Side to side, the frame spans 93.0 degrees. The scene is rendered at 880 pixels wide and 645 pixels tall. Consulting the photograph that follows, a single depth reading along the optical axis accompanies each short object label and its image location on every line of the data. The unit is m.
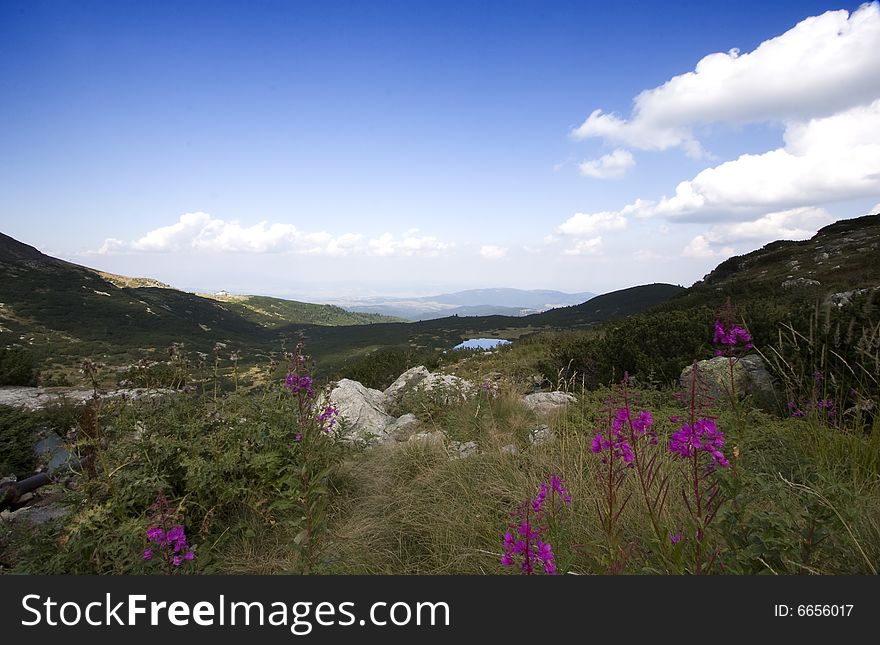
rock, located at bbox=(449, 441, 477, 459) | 3.97
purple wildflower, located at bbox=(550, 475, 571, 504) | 1.75
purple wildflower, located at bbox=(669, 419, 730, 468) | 1.50
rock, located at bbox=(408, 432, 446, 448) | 4.30
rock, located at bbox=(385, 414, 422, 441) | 5.41
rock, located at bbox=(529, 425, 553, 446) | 4.02
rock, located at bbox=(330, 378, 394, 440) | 5.79
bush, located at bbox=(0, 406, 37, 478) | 5.45
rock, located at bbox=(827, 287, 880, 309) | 7.74
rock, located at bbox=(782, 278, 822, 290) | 14.58
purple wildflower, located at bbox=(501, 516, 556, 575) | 1.47
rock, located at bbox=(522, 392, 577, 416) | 5.30
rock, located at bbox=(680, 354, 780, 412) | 5.05
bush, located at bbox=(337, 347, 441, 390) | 10.89
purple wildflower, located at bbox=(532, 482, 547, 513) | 1.59
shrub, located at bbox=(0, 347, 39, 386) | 11.13
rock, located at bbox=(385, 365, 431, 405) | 7.45
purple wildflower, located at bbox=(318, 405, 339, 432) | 3.02
